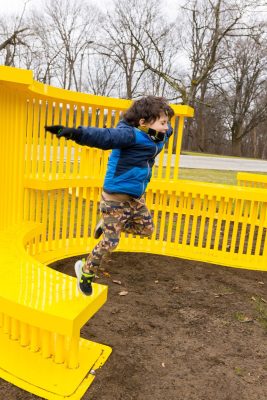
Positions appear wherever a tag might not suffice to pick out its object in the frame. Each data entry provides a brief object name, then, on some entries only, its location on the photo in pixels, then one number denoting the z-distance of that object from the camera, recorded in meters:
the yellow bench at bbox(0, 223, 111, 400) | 2.29
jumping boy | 2.58
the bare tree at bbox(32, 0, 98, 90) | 37.75
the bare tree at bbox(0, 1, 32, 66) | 25.71
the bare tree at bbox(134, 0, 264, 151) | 20.70
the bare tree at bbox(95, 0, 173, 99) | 31.70
